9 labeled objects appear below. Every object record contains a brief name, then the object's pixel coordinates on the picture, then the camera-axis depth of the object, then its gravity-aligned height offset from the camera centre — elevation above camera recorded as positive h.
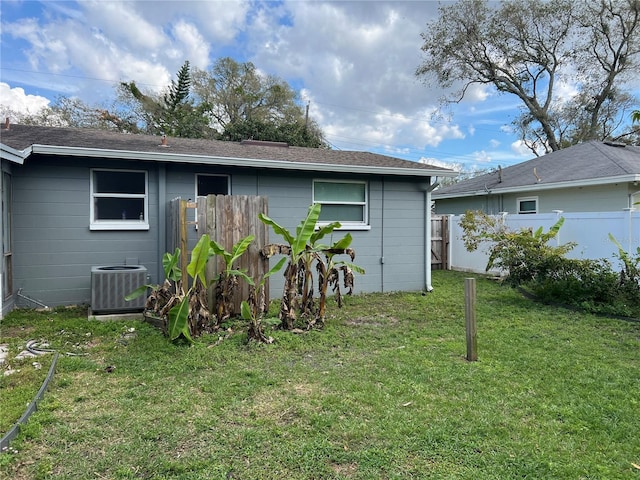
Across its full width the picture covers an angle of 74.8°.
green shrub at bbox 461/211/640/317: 7.24 -0.76
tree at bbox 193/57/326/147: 29.53 +9.99
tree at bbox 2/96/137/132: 24.91 +7.19
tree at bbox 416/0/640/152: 22.95 +10.44
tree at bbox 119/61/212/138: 26.02 +8.31
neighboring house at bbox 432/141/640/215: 11.55 +1.57
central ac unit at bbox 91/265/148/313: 6.33 -0.82
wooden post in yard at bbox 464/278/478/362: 4.61 -0.98
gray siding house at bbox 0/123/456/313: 7.01 +0.70
